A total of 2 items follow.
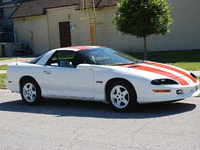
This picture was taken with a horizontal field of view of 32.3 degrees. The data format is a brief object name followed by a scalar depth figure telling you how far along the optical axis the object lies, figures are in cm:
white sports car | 664
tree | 1659
